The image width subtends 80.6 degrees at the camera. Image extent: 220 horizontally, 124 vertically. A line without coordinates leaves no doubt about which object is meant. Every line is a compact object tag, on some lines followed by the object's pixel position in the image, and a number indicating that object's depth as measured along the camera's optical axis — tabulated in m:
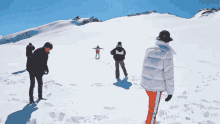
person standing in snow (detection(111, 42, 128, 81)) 6.87
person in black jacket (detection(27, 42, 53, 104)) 4.01
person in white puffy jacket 2.49
